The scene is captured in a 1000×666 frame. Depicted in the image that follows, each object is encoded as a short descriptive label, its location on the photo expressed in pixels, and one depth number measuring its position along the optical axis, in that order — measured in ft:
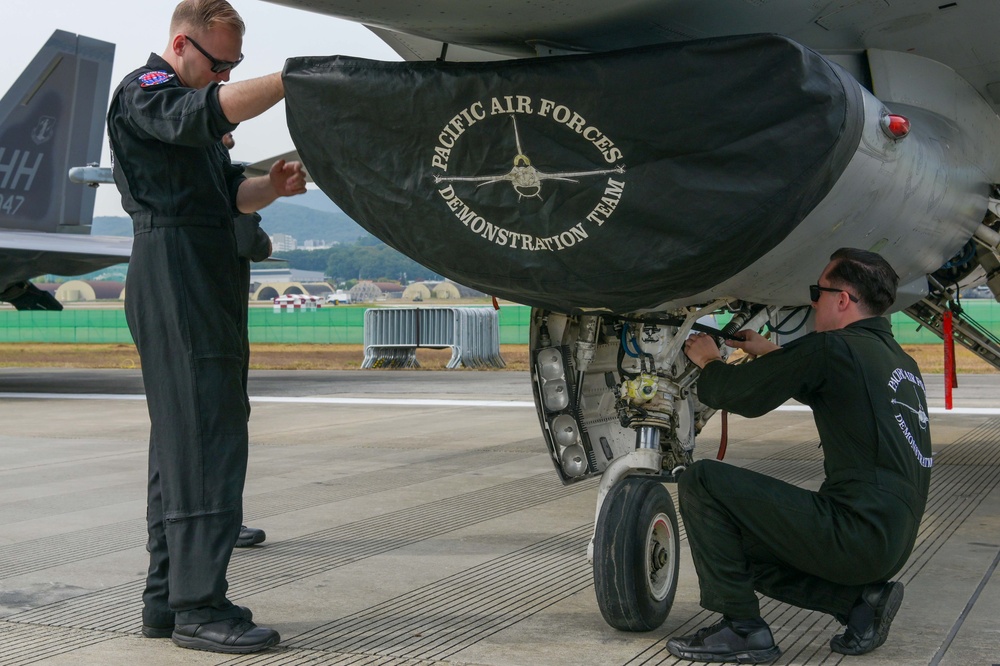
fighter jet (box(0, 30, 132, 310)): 64.13
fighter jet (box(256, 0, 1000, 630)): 9.98
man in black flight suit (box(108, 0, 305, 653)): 11.07
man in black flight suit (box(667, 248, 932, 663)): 10.12
